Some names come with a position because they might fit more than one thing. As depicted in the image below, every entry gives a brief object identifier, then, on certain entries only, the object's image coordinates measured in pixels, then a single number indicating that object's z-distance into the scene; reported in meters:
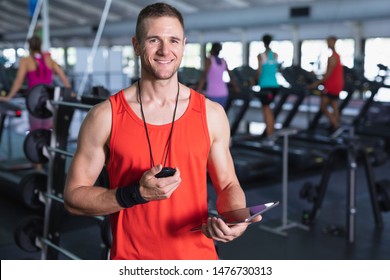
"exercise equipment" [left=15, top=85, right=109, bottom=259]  2.73
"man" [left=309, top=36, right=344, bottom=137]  6.06
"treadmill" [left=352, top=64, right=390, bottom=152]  6.83
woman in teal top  5.90
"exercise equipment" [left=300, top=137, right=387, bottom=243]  3.62
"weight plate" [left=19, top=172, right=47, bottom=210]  2.78
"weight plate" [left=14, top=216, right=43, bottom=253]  2.76
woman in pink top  4.23
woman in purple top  5.44
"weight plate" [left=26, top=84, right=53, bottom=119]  2.76
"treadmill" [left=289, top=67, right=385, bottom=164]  6.59
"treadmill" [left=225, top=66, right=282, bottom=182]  5.39
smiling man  1.24
